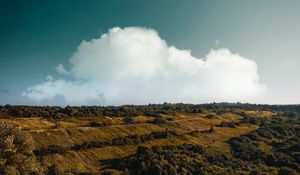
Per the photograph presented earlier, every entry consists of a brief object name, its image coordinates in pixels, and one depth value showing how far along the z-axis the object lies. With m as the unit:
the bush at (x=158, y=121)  166.05
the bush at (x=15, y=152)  56.38
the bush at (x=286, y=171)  107.01
